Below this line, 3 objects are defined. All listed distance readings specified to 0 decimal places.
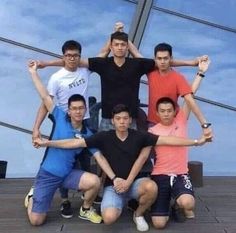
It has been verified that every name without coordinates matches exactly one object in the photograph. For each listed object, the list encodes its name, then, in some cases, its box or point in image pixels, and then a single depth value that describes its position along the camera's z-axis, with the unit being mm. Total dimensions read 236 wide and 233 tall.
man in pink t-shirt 3156
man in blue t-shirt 3176
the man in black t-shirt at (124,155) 3093
